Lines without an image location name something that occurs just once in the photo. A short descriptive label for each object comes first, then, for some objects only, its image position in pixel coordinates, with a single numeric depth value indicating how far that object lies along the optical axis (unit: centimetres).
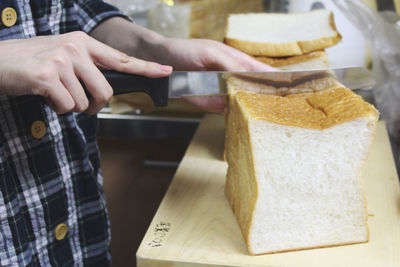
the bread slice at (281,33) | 133
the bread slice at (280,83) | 104
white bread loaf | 89
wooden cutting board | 91
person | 77
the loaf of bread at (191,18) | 165
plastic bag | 138
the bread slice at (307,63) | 130
